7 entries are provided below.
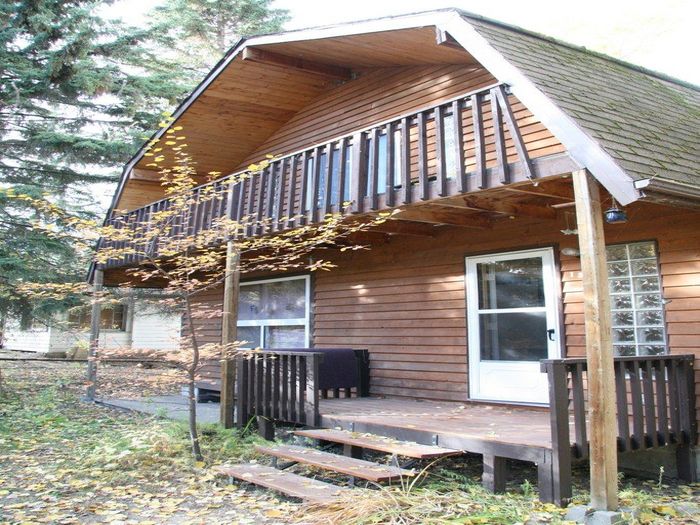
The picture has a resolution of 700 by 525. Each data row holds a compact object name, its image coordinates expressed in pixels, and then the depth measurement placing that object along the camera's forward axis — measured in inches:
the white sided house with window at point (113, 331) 892.0
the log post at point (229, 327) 303.9
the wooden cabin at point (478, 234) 196.5
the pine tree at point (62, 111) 602.5
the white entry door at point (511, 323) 279.4
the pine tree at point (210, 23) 927.0
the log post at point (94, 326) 439.2
